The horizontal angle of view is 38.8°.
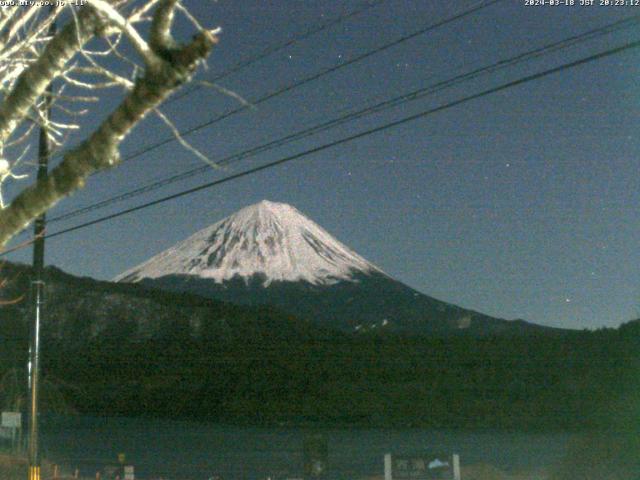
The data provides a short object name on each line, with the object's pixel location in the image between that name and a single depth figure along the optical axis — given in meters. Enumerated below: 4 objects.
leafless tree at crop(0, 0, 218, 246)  3.57
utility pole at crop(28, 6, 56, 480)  15.83
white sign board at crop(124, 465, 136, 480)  21.17
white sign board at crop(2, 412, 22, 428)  22.73
